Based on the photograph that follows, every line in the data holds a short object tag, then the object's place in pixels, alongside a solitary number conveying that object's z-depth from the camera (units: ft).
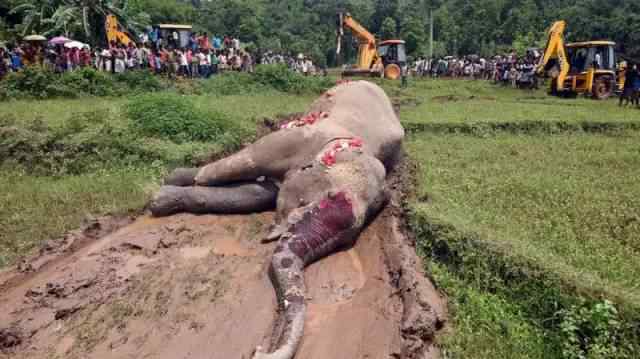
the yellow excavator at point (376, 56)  94.71
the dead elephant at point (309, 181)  19.39
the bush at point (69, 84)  50.08
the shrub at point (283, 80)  67.00
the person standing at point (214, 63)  72.69
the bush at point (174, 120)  35.32
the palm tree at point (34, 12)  86.02
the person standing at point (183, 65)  69.21
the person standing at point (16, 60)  59.28
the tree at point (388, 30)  176.96
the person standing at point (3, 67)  56.43
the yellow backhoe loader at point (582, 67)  72.89
